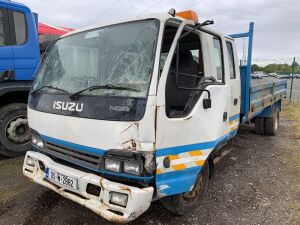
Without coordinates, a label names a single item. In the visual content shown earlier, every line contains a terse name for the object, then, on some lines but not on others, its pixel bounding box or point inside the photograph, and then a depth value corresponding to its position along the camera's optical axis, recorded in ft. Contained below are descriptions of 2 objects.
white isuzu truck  7.43
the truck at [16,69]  14.40
